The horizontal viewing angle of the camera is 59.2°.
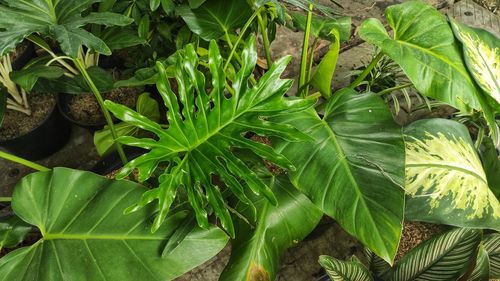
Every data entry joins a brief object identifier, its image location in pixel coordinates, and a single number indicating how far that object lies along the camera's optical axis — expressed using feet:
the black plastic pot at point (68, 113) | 5.71
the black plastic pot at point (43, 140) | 5.63
